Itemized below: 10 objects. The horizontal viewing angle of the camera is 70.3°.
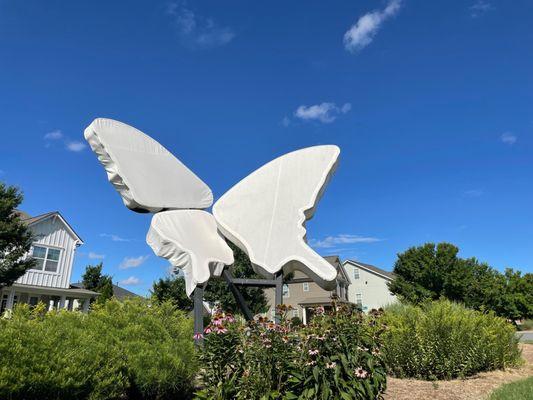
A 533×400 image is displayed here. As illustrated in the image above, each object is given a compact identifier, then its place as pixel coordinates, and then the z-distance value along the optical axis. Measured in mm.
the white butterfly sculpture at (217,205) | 6496
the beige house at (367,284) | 40500
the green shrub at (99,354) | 3865
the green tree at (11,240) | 17141
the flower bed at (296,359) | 3998
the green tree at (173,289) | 26156
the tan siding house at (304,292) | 35812
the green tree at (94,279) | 29806
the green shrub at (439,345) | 8055
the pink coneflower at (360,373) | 3899
